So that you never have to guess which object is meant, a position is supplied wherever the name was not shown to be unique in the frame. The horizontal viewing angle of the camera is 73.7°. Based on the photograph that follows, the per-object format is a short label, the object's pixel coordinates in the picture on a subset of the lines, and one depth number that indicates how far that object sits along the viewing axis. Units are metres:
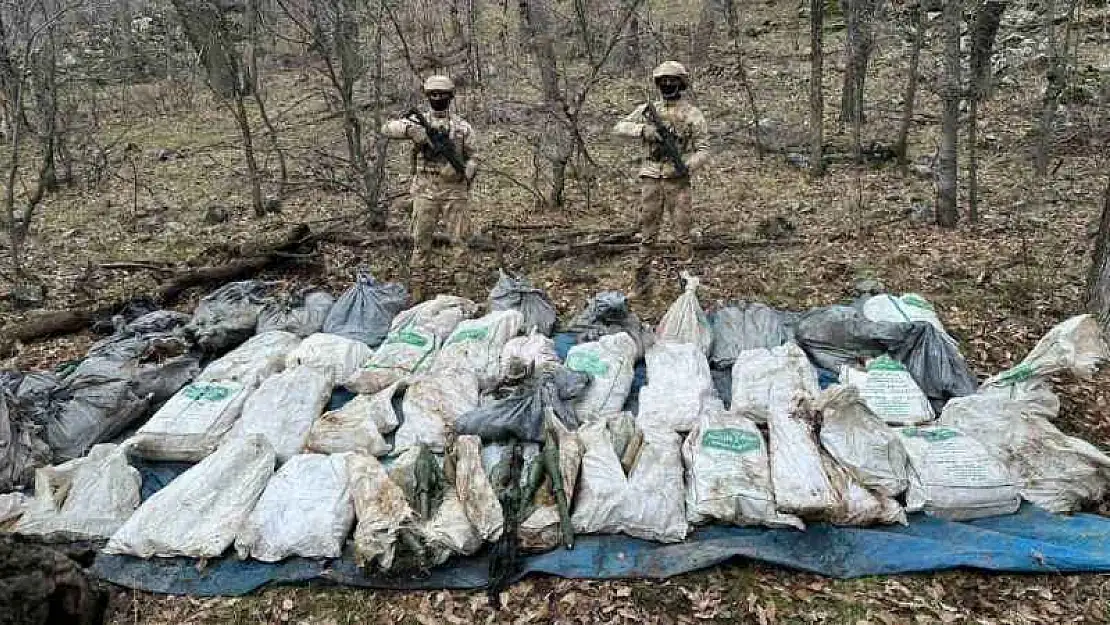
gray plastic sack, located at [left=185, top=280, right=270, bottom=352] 4.87
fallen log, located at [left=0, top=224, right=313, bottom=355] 5.26
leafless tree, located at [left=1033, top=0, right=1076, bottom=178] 7.61
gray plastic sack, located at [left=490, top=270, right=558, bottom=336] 5.05
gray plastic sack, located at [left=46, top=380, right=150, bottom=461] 3.84
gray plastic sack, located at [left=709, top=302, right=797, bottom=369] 4.54
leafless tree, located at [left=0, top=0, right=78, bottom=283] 6.21
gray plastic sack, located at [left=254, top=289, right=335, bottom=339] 5.04
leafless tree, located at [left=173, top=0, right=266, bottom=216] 7.58
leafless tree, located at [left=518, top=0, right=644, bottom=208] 7.84
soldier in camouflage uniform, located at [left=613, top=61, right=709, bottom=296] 5.44
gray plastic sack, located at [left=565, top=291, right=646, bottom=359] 4.75
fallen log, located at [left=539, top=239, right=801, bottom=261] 6.54
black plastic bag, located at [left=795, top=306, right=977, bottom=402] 4.03
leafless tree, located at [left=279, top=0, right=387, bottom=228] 6.74
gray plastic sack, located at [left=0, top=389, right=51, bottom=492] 3.53
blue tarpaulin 2.88
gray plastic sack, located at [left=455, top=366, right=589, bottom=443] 3.52
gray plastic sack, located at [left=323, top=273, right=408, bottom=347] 4.99
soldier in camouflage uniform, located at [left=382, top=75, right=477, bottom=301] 5.47
